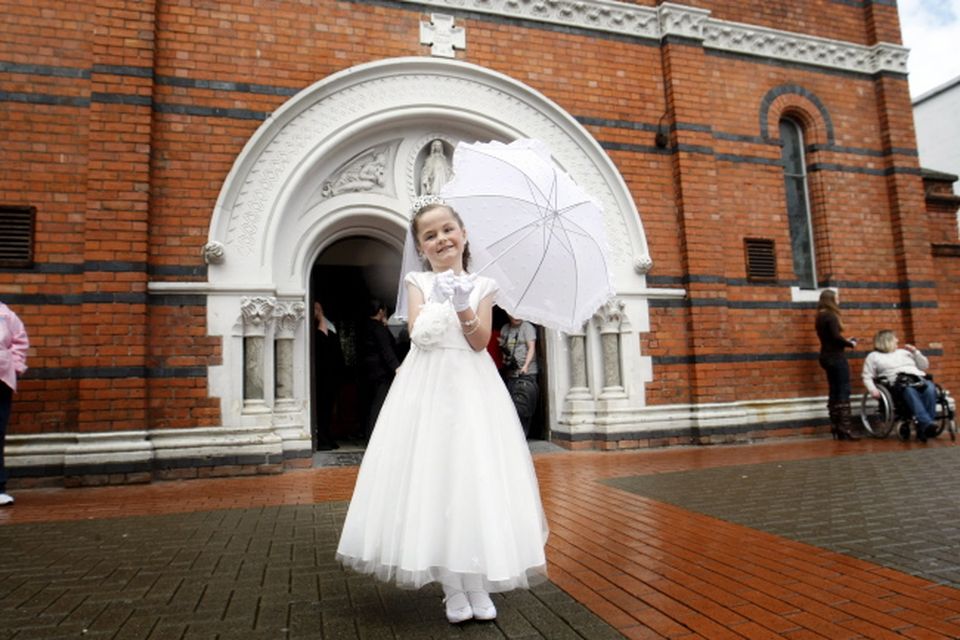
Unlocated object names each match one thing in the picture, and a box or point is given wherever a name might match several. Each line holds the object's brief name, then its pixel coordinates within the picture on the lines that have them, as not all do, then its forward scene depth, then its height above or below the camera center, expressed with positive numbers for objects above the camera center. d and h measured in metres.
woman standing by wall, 8.56 +0.06
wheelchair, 8.45 -0.64
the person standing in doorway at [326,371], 8.23 +0.21
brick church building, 6.32 +2.25
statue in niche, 7.88 +2.62
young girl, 2.48 -0.35
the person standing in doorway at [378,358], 7.46 +0.33
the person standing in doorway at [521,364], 5.84 +0.15
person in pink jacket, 5.46 +0.38
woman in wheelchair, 8.20 -0.16
